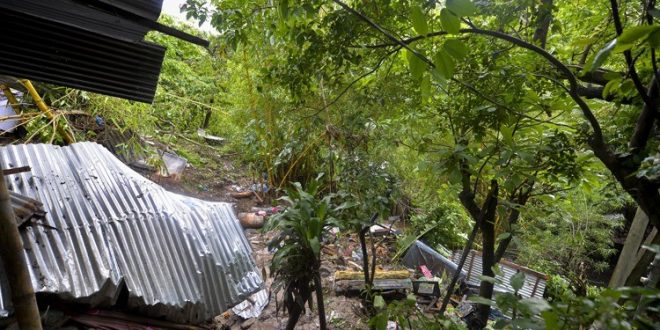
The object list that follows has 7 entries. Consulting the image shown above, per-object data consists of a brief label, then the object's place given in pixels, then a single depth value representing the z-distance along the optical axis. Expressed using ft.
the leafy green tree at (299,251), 8.59
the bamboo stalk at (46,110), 13.98
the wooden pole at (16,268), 4.21
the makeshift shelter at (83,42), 5.20
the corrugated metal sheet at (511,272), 16.58
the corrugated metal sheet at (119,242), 7.47
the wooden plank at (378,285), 13.89
